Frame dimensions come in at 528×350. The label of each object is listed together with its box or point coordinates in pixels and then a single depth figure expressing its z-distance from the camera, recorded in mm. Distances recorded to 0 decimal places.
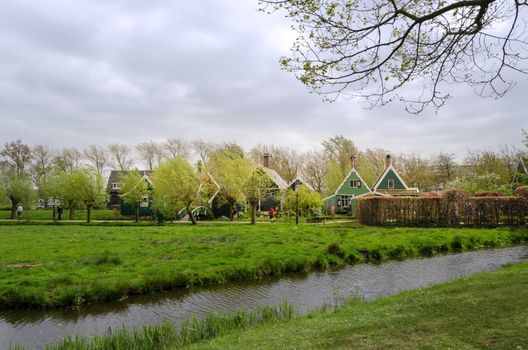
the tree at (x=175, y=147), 76938
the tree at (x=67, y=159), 67875
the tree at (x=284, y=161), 72000
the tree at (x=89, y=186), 41219
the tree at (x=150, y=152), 77250
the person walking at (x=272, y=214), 41994
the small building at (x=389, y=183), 49062
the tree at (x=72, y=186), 41031
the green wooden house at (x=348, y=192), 51438
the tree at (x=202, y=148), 76312
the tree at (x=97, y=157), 76000
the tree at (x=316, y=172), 69688
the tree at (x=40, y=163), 63838
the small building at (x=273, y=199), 49094
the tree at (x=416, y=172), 66000
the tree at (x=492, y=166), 48000
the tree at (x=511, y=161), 52875
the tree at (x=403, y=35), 7891
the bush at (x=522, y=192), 31759
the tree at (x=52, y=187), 43128
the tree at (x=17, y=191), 47625
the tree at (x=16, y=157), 61281
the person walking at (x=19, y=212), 45966
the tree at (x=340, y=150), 67562
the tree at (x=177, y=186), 36156
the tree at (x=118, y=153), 76688
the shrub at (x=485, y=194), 35725
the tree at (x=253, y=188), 35906
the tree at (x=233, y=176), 37500
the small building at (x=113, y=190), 61438
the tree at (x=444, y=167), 67438
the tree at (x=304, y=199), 43528
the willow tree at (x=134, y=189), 41844
